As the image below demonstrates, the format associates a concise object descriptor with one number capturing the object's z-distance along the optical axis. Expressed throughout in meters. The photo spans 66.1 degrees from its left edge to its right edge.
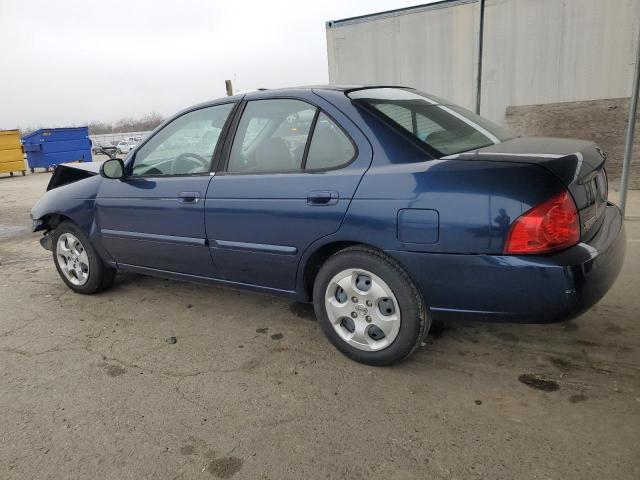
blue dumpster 19.61
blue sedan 2.29
